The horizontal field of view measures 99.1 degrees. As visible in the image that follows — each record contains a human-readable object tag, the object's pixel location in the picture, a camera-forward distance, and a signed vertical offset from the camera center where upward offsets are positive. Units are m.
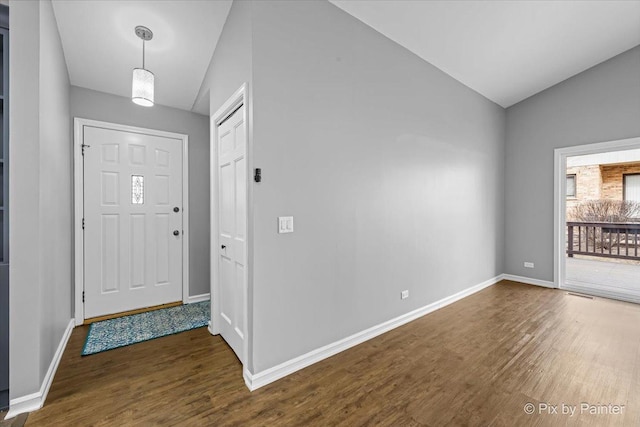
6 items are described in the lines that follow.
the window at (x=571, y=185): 4.54 +0.46
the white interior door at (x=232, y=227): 2.29 -0.14
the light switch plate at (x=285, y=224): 2.09 -0.09
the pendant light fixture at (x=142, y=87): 2.35 +1.09
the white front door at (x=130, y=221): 3.08 -0.10
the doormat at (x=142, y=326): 2.59 -1.23
